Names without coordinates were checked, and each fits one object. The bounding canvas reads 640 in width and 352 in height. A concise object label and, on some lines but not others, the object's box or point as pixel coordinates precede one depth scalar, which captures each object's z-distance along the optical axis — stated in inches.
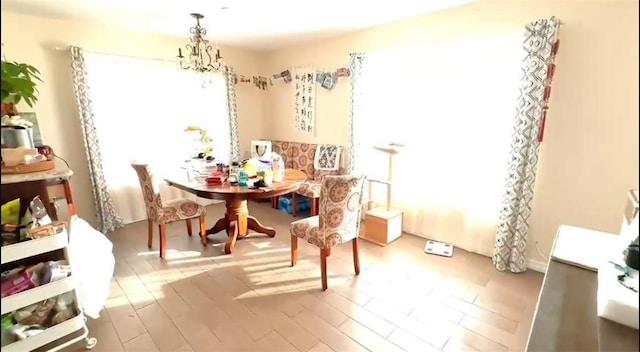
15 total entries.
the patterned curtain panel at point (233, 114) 167.6
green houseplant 34.4
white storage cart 55.8
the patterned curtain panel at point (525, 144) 85.0
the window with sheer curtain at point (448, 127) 101.4
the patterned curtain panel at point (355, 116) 133.6
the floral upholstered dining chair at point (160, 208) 106.3
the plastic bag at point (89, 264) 68.9
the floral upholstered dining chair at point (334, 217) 87.0
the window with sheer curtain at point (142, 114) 132.4
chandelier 114.2
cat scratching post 122.6
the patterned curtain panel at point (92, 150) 121.4
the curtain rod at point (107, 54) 119.5
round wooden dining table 100.3
